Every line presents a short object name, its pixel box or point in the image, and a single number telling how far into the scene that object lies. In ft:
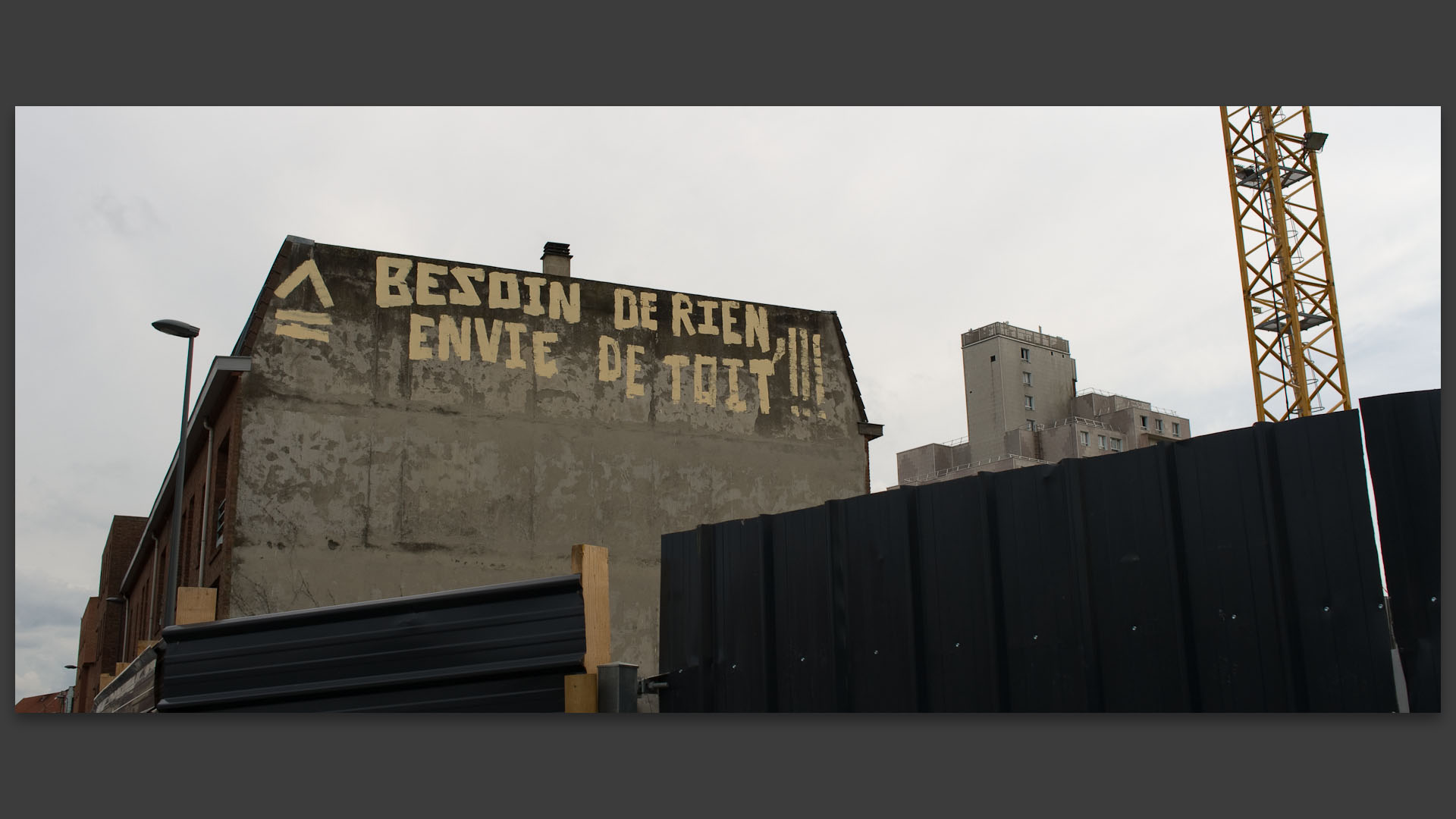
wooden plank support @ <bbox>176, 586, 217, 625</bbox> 31.58
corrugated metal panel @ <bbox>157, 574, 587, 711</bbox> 26.25
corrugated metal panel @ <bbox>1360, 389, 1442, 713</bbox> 20.18
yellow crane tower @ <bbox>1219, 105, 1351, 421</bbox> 152.05
